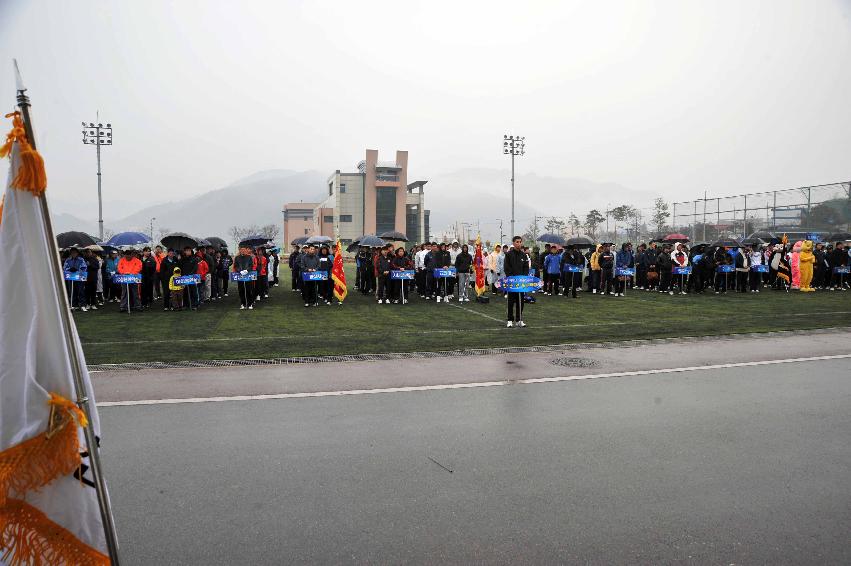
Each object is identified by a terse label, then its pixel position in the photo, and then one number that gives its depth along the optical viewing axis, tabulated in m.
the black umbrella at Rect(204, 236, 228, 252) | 25.03
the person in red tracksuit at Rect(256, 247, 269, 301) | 19.88
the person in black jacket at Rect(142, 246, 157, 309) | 18.70
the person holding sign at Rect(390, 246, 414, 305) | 20.27
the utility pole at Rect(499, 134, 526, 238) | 53.91
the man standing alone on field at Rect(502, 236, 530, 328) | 13.70
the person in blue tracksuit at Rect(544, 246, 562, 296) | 22.80
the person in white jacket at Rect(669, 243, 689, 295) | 22.92
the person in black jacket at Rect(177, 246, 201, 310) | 17.92
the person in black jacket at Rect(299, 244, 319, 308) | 19.52
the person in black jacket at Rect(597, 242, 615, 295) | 22.75
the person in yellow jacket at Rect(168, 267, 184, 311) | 17.86
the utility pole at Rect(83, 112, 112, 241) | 39.23
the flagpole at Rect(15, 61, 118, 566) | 2.81
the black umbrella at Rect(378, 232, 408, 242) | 23.79
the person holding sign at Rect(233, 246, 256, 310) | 18.81
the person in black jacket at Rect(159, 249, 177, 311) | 17.92
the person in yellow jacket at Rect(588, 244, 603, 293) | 23.27
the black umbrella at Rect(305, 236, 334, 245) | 23.18
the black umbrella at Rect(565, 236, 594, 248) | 23.24
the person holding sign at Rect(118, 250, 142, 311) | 17.20
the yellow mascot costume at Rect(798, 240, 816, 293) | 24.52
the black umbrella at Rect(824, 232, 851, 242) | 29.44
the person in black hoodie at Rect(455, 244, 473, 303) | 20.64
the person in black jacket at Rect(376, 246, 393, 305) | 20.12
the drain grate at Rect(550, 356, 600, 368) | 9.45
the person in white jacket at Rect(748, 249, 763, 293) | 24.14
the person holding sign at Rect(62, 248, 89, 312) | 16.98
